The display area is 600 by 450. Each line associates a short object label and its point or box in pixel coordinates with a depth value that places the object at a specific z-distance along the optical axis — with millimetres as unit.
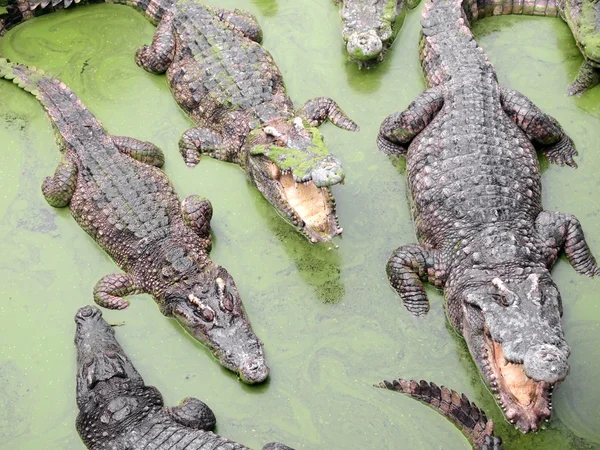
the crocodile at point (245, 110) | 5301
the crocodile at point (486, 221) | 4328
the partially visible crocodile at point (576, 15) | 5961
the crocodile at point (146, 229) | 4891
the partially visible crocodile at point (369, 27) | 6164
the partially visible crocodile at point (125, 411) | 4371
